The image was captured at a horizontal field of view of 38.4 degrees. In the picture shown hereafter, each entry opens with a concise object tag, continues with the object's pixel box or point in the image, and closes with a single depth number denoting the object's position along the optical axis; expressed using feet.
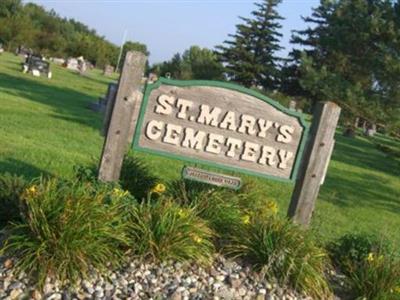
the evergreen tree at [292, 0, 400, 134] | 43.96
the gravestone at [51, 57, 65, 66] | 188.65
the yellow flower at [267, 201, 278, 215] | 19.73
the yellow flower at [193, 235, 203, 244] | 15.26
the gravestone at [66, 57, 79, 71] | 167.85
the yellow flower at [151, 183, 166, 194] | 18.02
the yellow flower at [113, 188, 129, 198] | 16.26
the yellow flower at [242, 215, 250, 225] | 16.98
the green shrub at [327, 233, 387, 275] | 17.67
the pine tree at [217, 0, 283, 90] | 173.06
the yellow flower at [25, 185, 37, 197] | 14.73
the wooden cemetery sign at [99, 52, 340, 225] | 18.22
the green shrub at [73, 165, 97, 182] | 18.47
